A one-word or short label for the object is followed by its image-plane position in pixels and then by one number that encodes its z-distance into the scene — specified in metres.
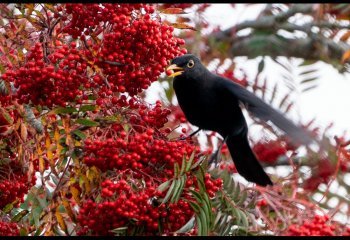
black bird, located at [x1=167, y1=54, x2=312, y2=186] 10.98
